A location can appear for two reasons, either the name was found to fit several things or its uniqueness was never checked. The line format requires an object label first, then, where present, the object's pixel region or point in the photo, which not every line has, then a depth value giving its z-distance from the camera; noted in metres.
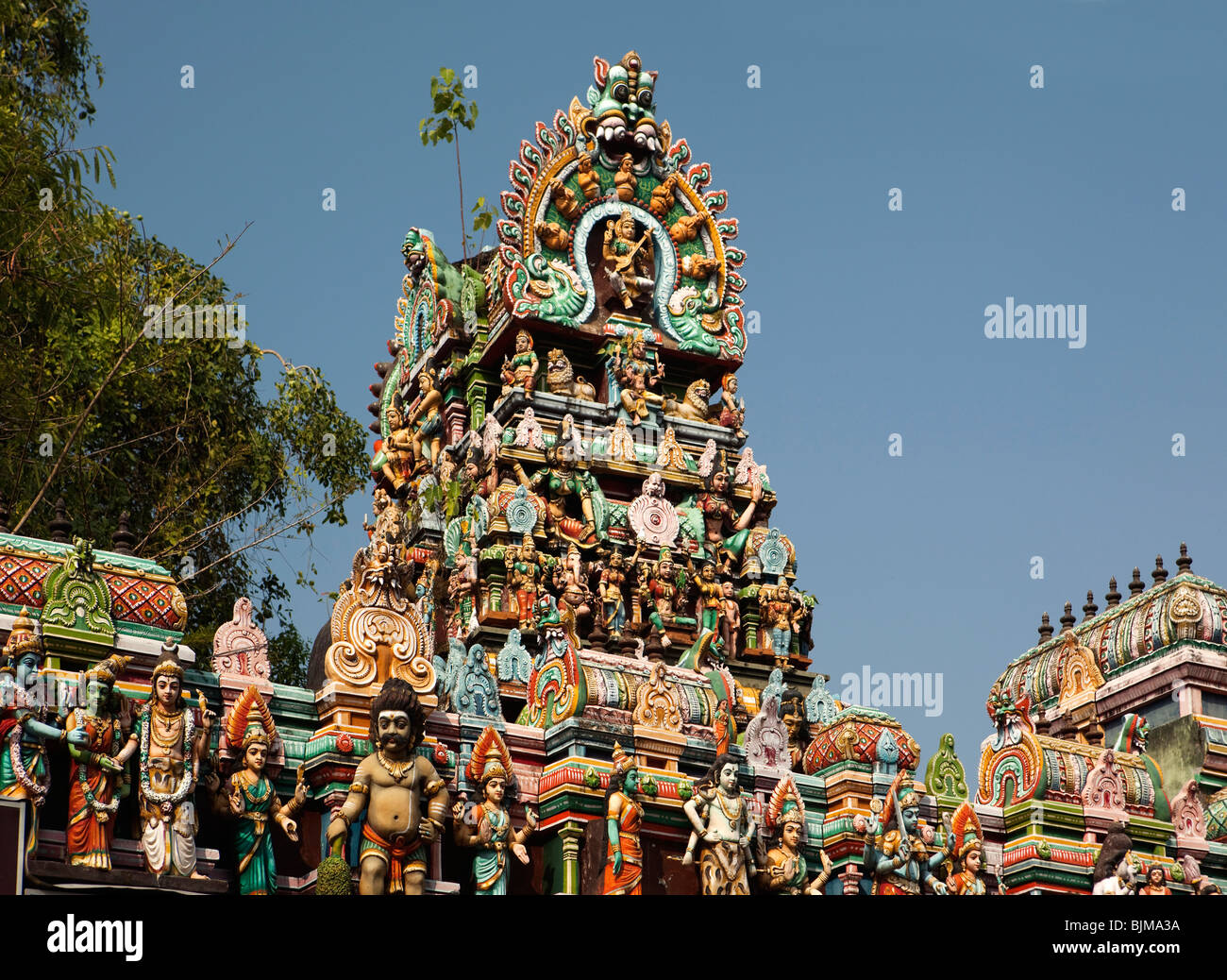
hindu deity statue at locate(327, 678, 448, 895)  20.25
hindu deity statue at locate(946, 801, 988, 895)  23.66
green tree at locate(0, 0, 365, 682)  27.84
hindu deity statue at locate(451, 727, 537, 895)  21.55
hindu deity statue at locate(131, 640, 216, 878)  19.69
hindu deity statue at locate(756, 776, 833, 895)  22.52
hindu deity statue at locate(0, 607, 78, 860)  19.03
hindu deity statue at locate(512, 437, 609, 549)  29.86
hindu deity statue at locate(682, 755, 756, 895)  21.97
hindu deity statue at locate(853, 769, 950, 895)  23.03
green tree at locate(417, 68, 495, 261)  28.11
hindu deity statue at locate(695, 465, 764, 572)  30.78
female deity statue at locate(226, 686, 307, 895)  20.39
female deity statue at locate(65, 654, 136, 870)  19.28
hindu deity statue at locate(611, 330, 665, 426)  31.14
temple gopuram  20.22
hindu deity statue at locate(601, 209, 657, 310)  31.98
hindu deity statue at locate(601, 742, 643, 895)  21.72
